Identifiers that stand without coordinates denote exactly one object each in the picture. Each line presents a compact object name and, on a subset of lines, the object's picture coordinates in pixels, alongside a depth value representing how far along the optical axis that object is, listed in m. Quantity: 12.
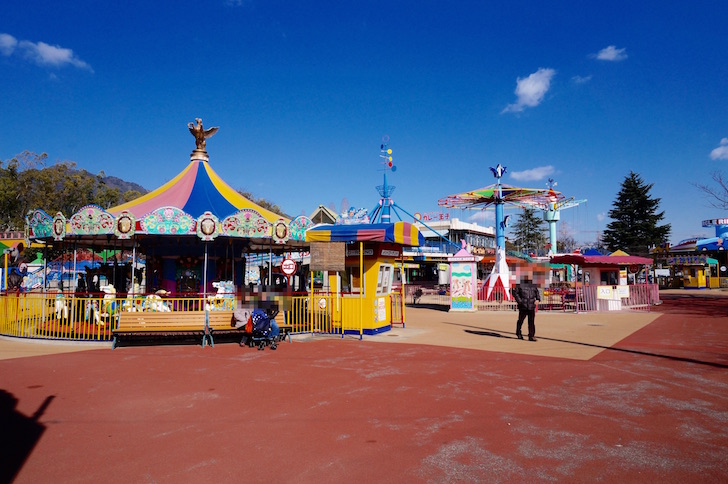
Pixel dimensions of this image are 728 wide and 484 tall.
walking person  12.02
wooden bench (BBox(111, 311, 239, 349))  11.21
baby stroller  10.99
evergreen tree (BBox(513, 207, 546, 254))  73.88
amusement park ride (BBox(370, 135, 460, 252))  44.78
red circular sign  11.98
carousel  12.89
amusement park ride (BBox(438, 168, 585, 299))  32.34
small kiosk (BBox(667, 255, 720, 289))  43.41
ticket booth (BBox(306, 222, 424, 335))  13.06
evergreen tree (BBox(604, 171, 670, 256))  56.47
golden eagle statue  18.98
